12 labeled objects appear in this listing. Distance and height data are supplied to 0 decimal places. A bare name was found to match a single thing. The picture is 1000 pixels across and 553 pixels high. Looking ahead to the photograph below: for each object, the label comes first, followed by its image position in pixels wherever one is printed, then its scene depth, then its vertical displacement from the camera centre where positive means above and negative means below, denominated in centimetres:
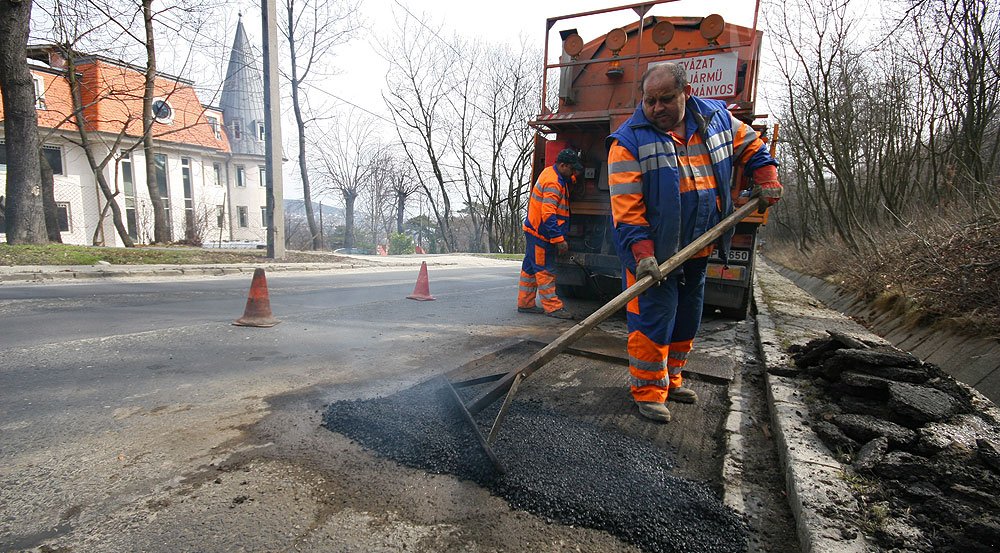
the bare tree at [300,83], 2139 +659
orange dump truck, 527 +163
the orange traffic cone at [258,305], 482 -73
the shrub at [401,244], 3653 -75
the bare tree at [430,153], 2742 +478
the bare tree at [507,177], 2781 +355
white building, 2336 +398
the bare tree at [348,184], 3862 +395
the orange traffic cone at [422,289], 705 -79
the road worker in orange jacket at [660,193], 273 +25
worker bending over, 539 +7
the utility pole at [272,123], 1149 +261
